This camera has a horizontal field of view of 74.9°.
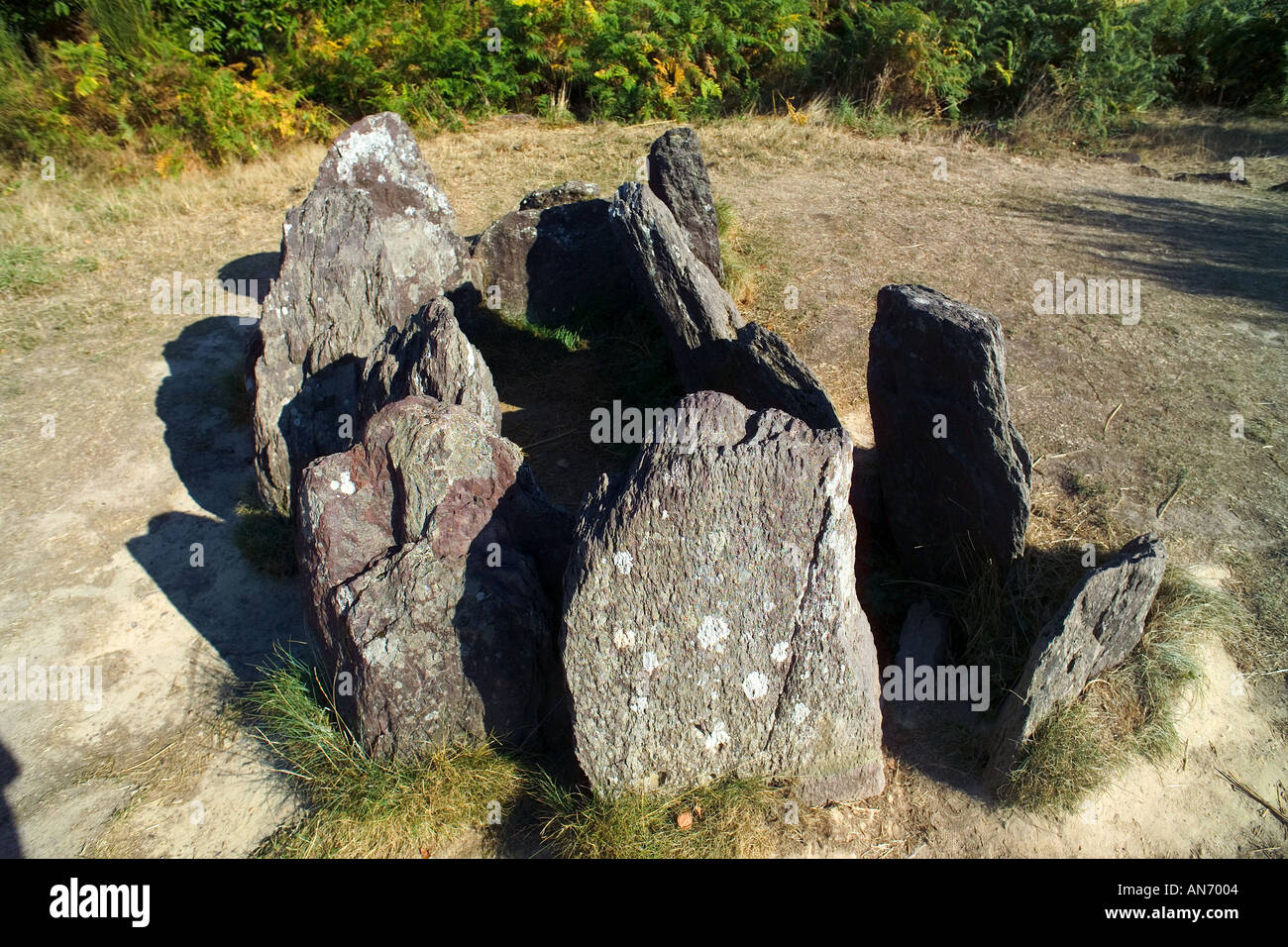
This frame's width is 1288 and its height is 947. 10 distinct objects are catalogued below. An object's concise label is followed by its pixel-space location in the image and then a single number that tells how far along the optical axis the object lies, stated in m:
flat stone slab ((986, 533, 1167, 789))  3.37
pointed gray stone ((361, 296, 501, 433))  4.20
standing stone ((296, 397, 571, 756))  3.41
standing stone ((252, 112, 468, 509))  4.95
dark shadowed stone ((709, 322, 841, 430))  4.27
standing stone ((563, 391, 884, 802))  3.10
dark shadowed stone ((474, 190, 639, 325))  6.79
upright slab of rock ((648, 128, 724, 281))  6.40
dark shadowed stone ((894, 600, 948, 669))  3.93
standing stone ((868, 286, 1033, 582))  3.72
